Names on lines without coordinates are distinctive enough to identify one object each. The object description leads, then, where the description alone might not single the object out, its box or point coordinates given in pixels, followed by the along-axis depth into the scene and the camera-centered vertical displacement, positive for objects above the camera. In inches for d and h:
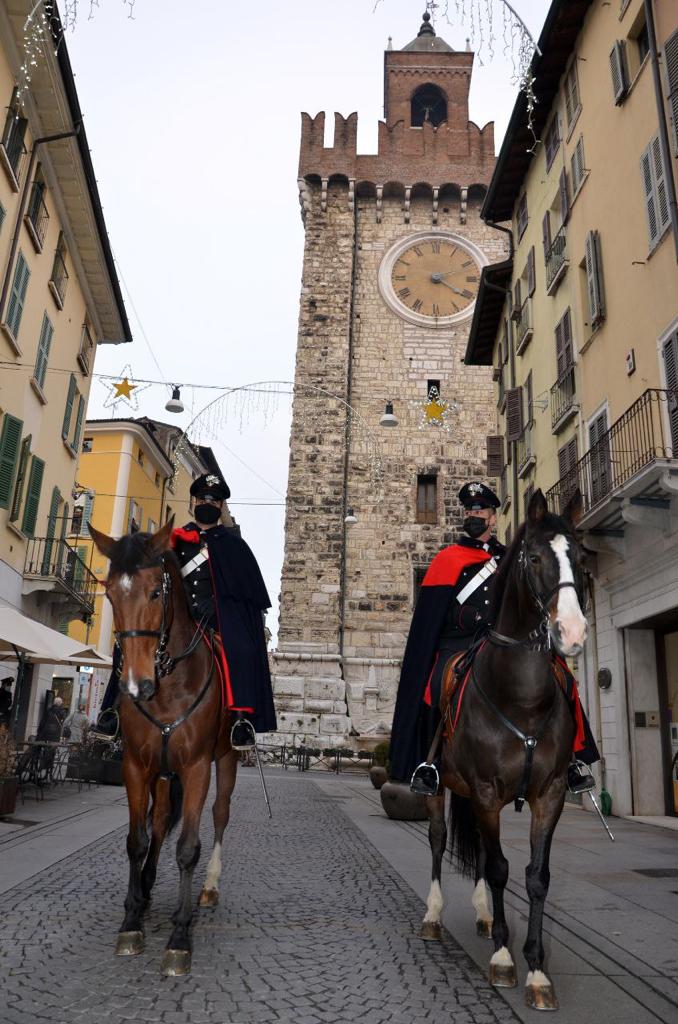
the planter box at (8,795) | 405.7 -33.8
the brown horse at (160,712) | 161.3 +4.2
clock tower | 1069.8 +474.9
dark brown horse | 151.8 +6.2
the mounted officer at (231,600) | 203.8 +34.9
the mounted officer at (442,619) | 218.5 +32.7
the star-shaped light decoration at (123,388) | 692.7 +281.0
